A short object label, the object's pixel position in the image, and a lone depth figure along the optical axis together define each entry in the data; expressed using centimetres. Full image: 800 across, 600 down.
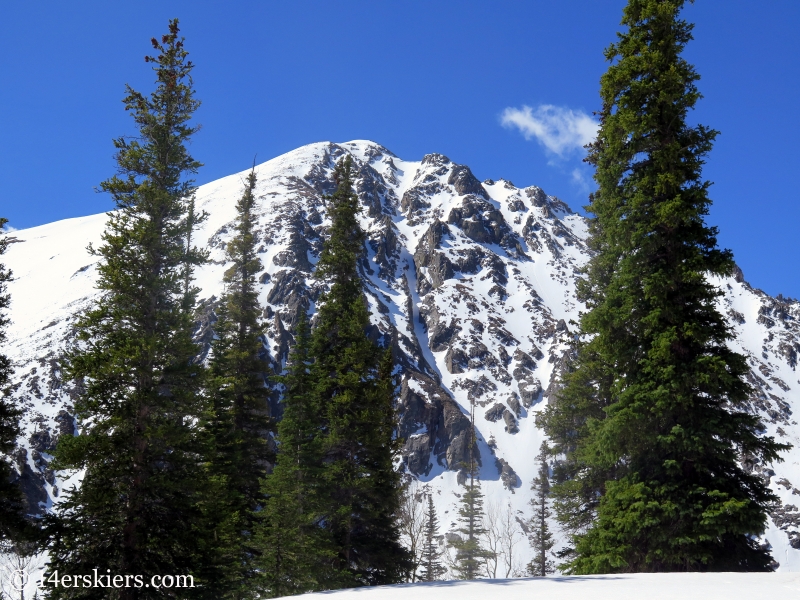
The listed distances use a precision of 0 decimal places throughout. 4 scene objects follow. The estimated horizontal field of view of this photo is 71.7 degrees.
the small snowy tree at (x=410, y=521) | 2169
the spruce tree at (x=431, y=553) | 4775
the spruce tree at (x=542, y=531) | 4088
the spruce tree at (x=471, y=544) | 4336
